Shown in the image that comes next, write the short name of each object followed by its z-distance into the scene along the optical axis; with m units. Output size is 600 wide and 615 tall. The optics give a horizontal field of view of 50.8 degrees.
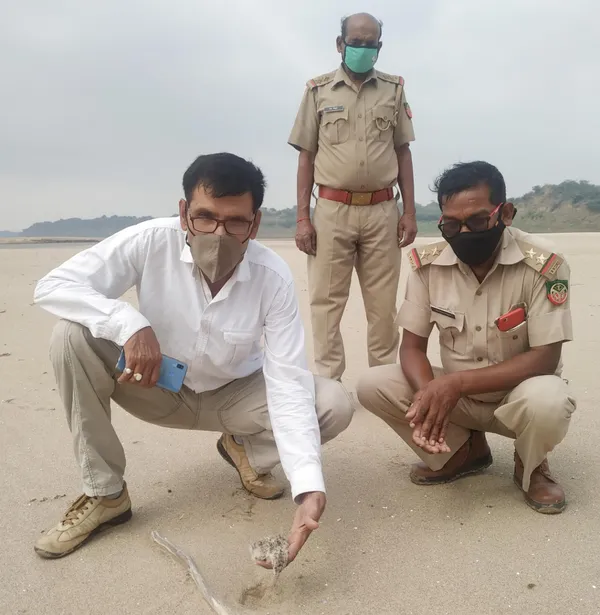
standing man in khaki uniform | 3.59
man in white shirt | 2.06
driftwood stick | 1.71
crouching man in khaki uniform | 2.23
